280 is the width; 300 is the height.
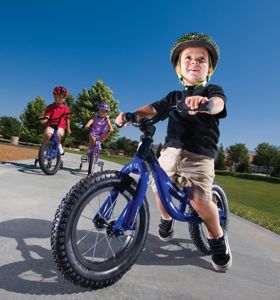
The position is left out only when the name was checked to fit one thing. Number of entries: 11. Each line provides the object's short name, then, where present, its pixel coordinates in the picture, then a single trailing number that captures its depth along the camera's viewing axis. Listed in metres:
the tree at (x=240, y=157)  55.26
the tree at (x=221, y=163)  53.78
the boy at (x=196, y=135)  1.87
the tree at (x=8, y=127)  71.52
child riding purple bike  6.58
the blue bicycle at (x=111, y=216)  1.31
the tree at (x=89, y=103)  33.69
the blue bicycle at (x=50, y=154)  5.09
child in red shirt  5.69
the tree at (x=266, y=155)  50.27
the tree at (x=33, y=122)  41.09
